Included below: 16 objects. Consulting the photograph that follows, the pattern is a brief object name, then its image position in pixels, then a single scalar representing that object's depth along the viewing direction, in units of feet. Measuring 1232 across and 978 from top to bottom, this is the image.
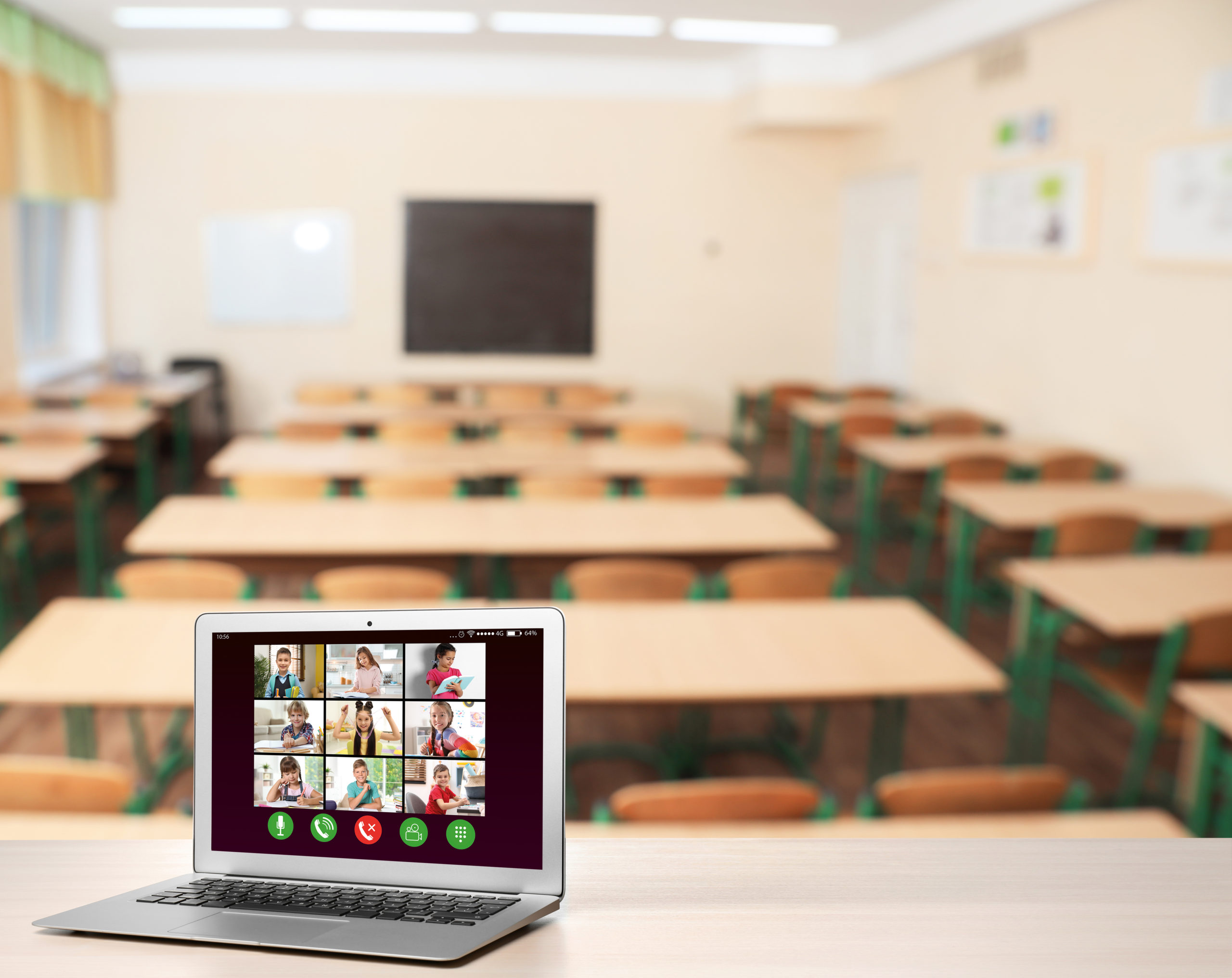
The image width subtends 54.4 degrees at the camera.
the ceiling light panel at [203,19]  26.71
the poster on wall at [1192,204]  17.29
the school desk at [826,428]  23.98
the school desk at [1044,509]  15.53
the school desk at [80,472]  17.21
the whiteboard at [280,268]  33.86
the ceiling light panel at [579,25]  27.07
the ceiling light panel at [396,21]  26.73
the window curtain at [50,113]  25.45
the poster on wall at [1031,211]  21.68
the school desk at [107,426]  20.61
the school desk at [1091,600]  11.43
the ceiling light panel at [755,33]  27.45
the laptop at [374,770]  3.11
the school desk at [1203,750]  8.95
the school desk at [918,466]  19.12
